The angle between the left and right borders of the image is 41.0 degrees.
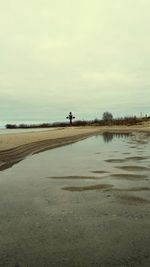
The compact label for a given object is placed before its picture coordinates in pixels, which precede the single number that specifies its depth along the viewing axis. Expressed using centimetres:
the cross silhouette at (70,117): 7837
